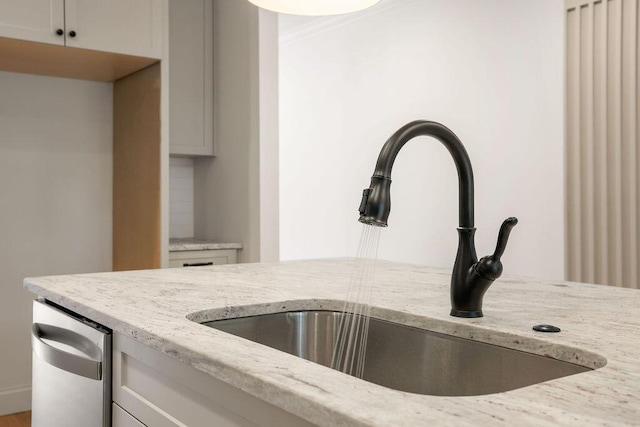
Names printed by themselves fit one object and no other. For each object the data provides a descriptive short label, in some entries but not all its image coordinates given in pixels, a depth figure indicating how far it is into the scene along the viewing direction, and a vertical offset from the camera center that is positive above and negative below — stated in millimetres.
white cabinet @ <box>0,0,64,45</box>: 2857 +869
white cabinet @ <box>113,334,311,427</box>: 876 -299
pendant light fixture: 1860 +600
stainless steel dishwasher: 1346 -357
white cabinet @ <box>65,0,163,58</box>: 3039 +911
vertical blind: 3543 +391
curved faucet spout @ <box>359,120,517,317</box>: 1177 -58
